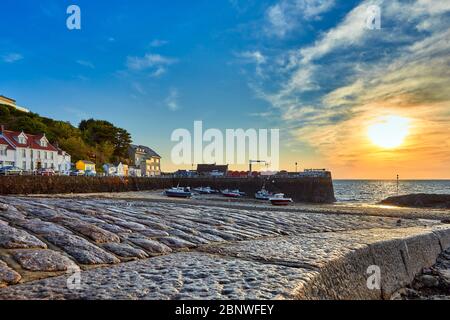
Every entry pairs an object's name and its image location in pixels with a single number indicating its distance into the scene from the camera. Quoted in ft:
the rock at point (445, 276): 16.00
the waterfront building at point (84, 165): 234.01
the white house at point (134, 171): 293.64
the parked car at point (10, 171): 136.15
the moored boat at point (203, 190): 212.23
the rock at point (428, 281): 15.66
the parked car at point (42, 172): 153.06
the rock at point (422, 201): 154.34
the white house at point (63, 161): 224.94
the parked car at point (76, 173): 186.39
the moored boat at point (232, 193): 196.54
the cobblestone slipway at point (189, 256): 9.21
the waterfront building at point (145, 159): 346.13
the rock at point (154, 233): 17.37
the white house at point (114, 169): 244.83
